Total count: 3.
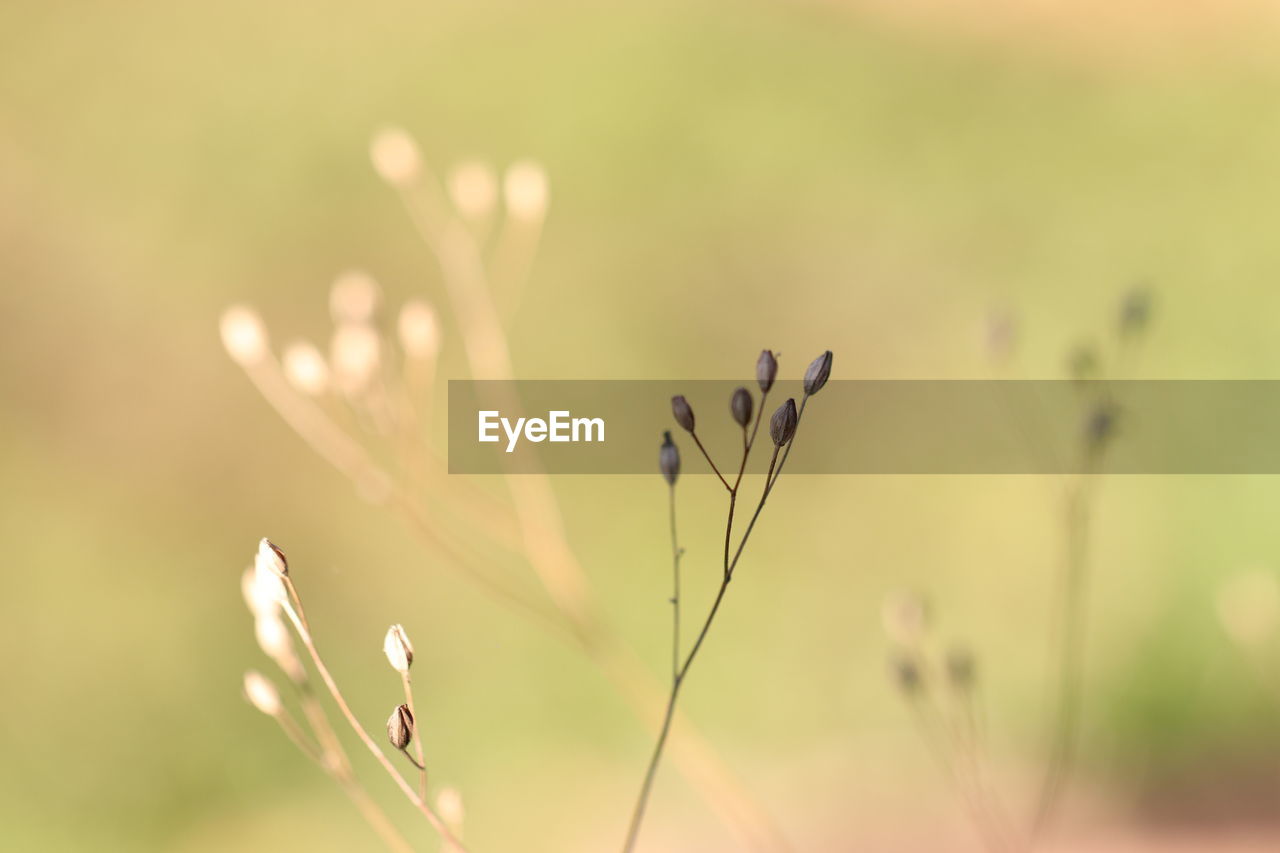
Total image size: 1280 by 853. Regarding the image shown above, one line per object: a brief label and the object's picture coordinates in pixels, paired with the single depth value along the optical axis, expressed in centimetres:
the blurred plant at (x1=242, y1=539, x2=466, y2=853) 46
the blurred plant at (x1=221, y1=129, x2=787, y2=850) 53
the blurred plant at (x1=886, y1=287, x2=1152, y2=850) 53
